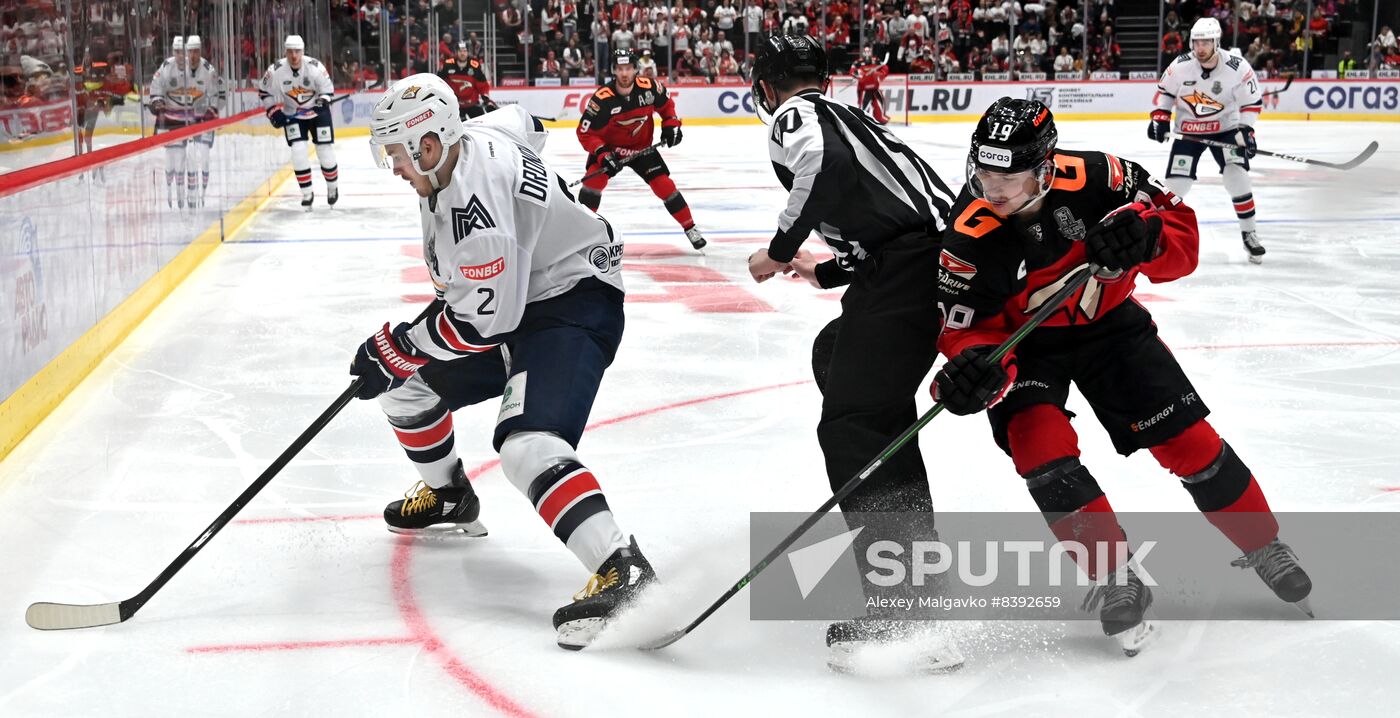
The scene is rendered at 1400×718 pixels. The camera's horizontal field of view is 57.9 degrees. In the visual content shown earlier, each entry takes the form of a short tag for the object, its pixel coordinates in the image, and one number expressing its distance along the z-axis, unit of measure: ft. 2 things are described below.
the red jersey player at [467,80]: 38.09
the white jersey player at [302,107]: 33.86
